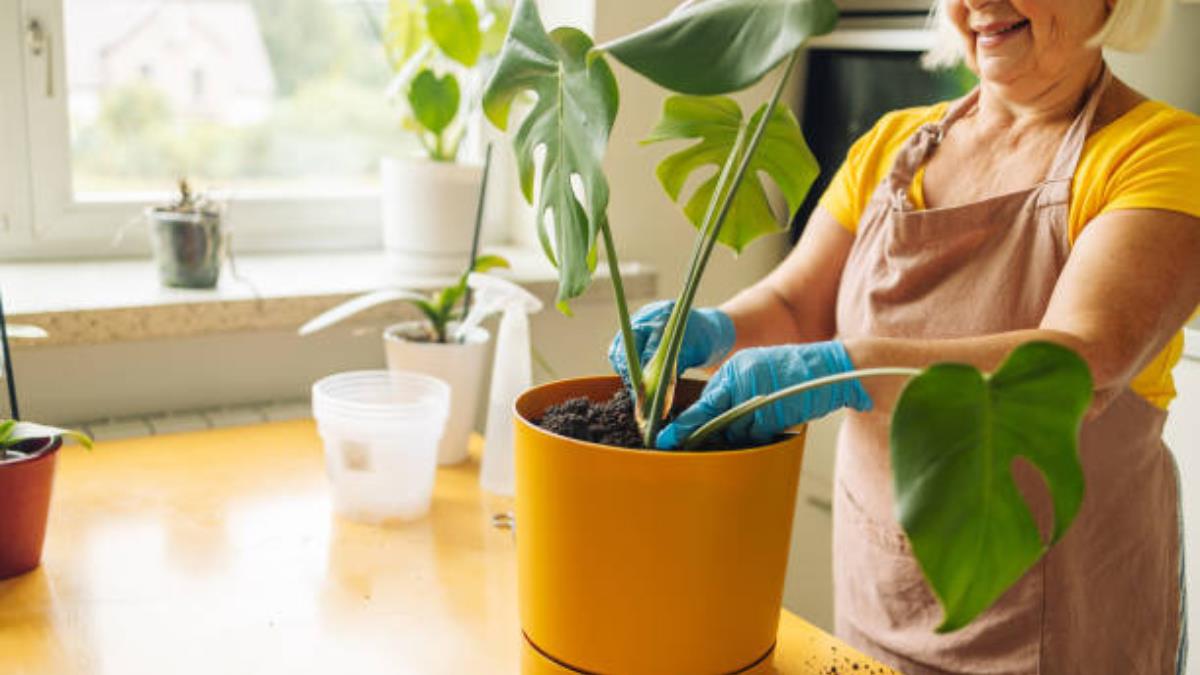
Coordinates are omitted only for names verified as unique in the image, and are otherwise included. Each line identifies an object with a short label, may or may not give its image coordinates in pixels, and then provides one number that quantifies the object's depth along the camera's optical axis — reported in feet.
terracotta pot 3.59
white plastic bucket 4.26
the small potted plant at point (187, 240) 5.37
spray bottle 4.69
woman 3.51
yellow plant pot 2.56
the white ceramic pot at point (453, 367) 4.92
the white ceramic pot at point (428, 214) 5.96
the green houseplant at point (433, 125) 5.53
